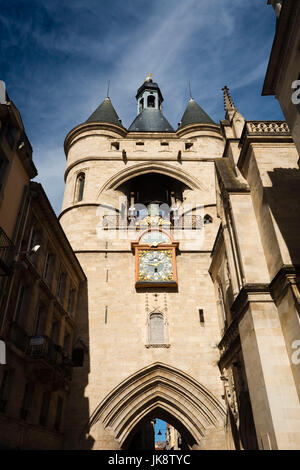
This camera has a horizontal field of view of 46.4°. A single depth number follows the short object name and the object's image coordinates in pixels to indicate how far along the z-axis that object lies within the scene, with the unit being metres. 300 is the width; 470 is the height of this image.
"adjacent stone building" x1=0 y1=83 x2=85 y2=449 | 8.14
